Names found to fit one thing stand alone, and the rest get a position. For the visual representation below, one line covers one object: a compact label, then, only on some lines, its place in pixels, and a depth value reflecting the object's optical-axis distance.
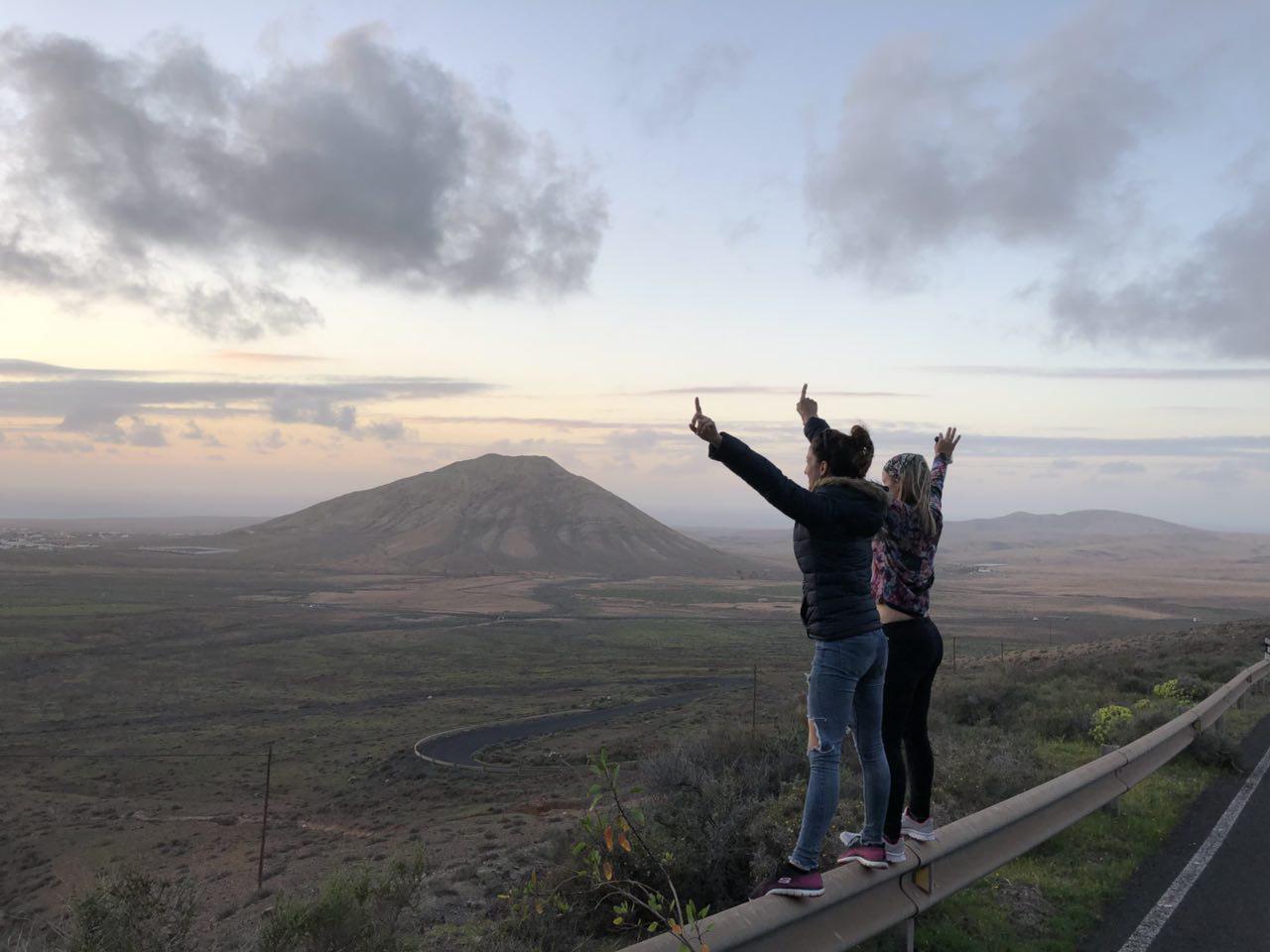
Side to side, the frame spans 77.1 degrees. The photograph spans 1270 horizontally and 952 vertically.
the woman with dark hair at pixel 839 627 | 3.45
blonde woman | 4.04
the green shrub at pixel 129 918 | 4.99
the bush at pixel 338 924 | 4.84
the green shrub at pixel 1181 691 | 12.35
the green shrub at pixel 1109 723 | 9.69
